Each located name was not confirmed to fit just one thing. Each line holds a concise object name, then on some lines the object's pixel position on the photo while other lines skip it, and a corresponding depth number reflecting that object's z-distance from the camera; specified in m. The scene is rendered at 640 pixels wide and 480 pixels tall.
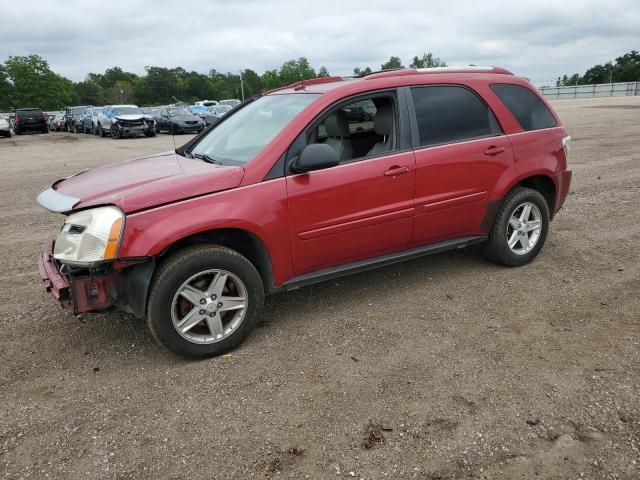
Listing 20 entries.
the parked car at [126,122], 25.28
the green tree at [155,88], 107.50
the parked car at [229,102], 37.72
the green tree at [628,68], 93.00
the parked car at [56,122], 35.69
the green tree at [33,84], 85.00
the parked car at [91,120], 28.67
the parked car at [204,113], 28.80
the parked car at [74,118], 31.61
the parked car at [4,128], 28.78
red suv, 3.31
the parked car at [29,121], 32.06
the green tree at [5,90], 84.06
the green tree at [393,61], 94.24
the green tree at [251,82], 119.44
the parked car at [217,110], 30.00
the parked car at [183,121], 25.31
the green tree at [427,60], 113.30
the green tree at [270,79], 123.81
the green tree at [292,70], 119.94
